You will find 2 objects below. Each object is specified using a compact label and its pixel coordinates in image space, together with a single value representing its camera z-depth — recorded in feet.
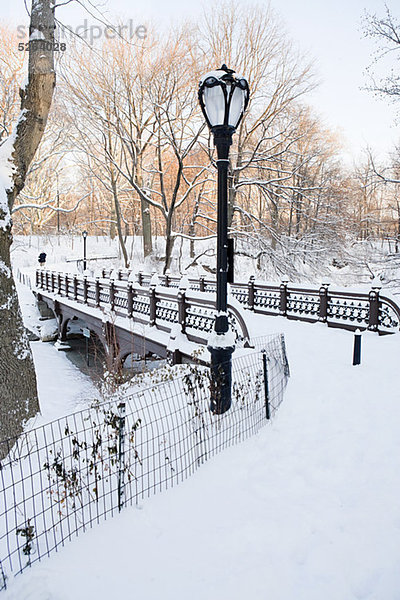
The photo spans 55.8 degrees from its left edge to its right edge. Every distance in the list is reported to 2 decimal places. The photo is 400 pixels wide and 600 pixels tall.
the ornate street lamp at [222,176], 15.55
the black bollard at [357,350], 24.05
